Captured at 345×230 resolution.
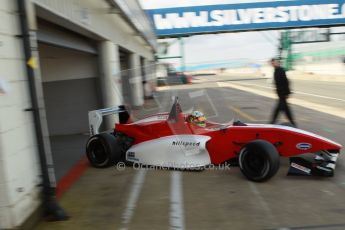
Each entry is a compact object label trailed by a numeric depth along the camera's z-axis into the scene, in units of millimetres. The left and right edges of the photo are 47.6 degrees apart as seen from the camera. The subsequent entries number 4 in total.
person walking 8992
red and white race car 5512
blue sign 29281
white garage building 3846
